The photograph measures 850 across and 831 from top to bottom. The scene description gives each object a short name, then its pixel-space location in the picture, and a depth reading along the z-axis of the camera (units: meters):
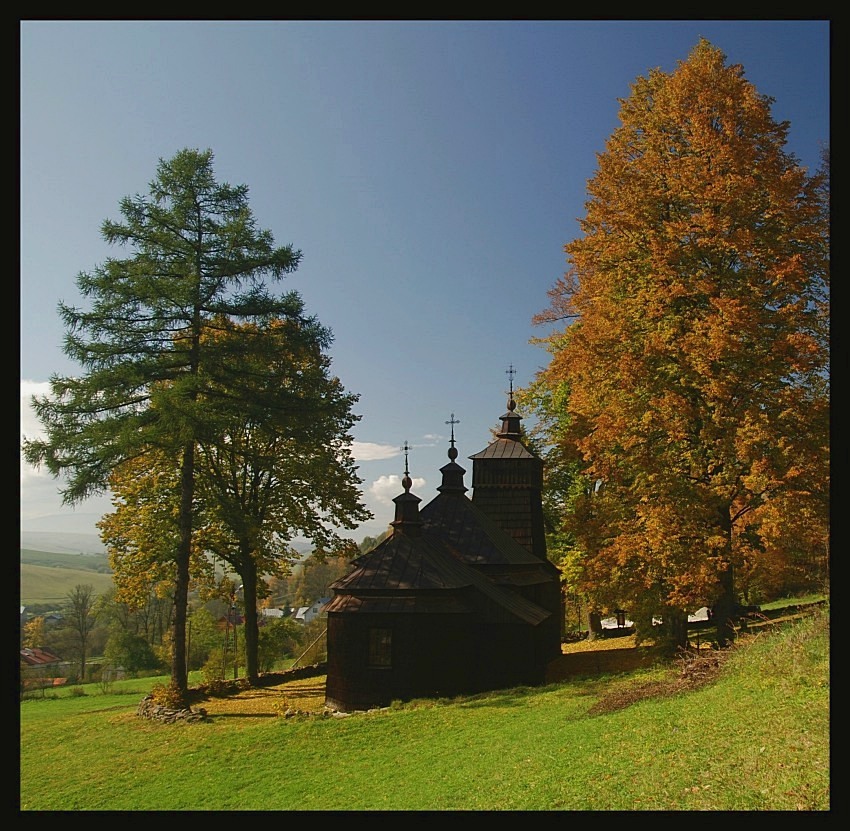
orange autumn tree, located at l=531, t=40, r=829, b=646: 12.90
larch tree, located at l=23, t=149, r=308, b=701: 16.20
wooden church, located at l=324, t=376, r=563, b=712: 16.88
